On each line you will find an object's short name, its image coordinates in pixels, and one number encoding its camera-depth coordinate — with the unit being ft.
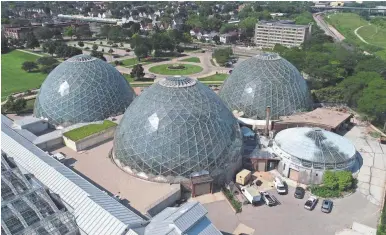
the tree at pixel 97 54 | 349.20
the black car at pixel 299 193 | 131.23
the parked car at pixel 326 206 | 122.85
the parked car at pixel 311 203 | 124.53
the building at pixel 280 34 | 447.01
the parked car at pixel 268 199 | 126.52
